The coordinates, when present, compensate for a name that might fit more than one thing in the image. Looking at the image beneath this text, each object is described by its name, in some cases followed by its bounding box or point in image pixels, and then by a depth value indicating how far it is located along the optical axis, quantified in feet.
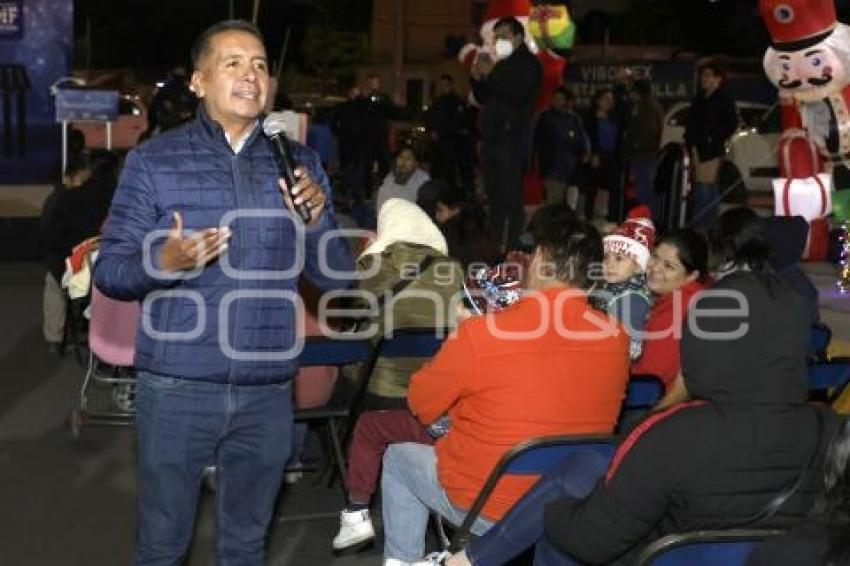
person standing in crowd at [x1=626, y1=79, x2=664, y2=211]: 49.42
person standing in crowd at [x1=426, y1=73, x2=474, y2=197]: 55.06
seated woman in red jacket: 17.34
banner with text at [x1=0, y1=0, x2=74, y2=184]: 48.29
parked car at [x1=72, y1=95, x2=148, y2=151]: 67.15
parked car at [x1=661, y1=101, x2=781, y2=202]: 46.34
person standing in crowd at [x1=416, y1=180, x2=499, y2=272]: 26.91
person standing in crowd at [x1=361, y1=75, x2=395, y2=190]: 58.80
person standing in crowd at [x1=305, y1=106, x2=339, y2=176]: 57.11
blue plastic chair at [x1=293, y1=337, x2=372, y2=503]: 18.11
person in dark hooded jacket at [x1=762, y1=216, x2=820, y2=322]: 20.17
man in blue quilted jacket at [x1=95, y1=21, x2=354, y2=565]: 10.84
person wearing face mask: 31.55
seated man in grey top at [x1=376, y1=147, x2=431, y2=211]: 34.27
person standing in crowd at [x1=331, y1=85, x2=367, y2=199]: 58.65
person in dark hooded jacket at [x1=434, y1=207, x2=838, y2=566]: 10.03
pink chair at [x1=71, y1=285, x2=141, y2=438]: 21.34
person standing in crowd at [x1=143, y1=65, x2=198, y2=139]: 45.34
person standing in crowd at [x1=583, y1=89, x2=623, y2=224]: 51.44
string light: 30.27
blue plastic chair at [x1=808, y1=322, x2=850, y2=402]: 17.33
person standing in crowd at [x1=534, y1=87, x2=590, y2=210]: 47.60
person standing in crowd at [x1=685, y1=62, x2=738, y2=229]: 39.17
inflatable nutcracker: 26.76
